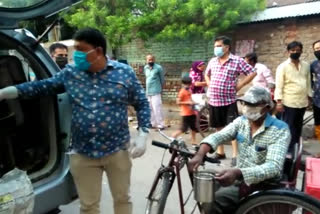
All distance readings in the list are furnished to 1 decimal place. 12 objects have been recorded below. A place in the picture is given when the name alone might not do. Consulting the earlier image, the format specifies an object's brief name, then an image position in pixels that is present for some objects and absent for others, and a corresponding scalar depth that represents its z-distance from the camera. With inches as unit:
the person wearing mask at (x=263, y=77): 239.1
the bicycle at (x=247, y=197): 88.1
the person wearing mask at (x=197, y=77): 271.9
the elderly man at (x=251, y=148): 94.0
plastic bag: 87.8
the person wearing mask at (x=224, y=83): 197.0
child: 239.8
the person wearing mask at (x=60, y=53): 184.7
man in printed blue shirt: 99.1
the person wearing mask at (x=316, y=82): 196.1
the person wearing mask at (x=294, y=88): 196.9
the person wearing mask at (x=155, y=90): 299.4
